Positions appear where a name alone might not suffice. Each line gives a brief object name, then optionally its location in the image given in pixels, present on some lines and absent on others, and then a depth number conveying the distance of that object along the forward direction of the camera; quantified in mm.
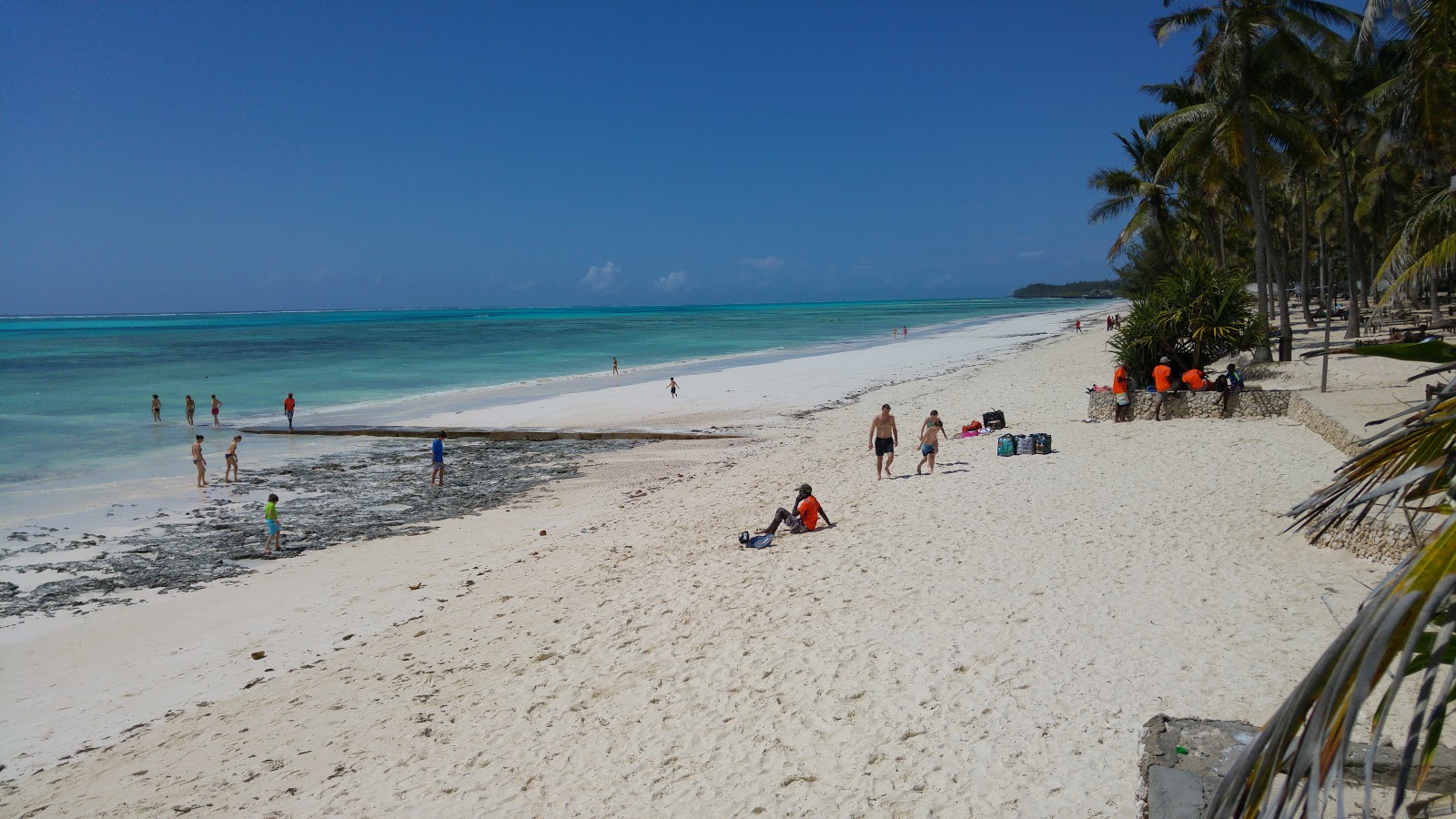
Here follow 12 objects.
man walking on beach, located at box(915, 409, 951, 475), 13711
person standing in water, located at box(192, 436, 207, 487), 17688
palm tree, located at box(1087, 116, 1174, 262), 33219
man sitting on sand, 11258
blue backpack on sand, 10867
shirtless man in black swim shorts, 13805
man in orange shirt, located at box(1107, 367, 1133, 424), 16641
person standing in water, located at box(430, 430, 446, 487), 17156
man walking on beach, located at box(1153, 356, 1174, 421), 16375
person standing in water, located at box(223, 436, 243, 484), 18067
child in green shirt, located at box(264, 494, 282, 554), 12822
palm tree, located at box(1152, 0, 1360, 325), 20328
